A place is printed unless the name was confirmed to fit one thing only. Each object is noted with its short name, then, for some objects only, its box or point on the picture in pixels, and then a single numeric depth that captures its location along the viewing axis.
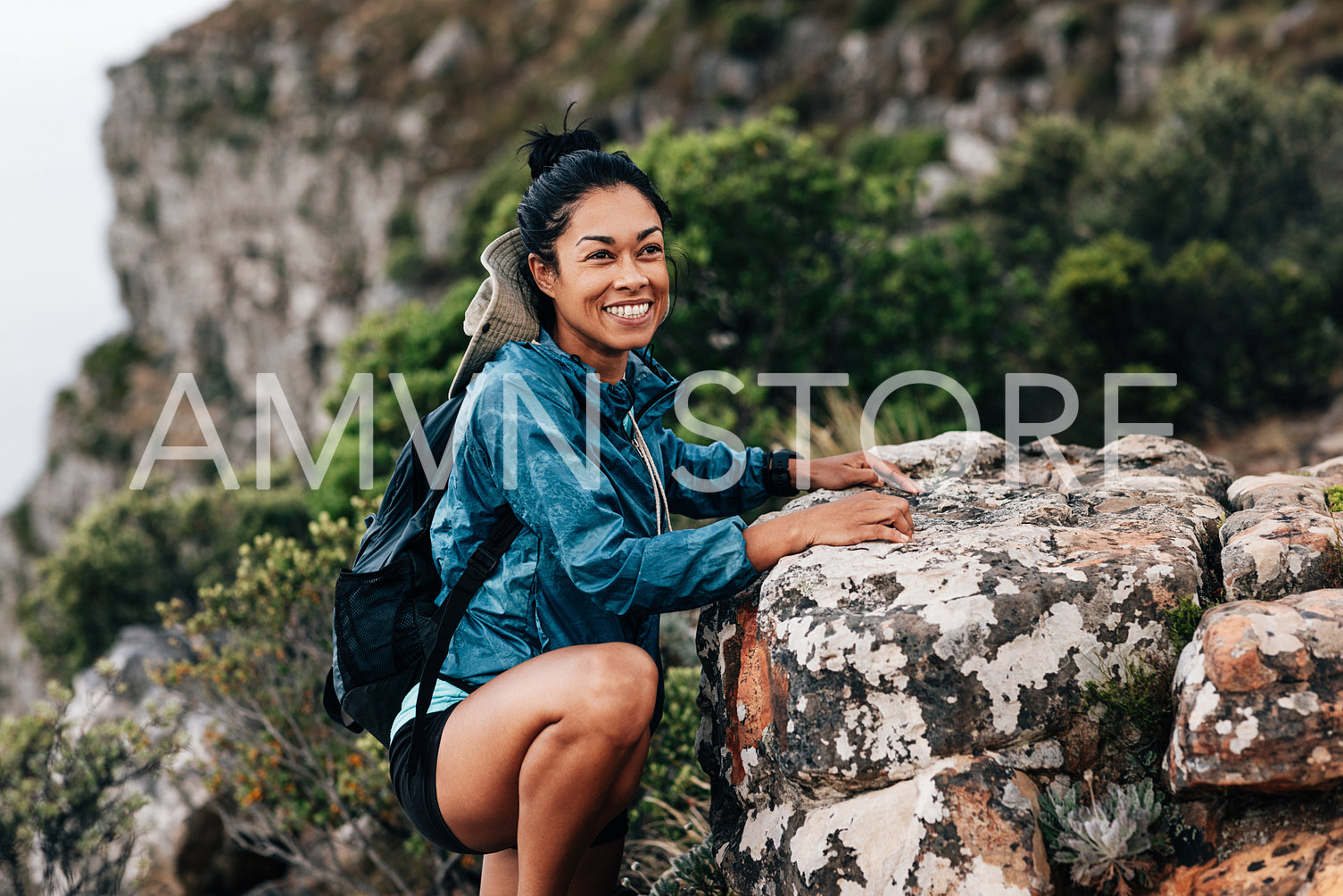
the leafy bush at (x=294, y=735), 4.79
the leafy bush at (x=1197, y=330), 8.40
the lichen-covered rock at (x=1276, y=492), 2.65
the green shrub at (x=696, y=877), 2.73
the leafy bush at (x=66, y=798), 5.00
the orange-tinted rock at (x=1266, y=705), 1.82
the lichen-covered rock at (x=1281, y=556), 2.18
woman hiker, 2.12
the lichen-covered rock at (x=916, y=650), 2.14
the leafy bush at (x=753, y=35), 28.44
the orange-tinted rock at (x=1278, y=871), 1.78
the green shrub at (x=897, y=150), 21.11
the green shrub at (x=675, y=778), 4.02
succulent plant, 1.95
